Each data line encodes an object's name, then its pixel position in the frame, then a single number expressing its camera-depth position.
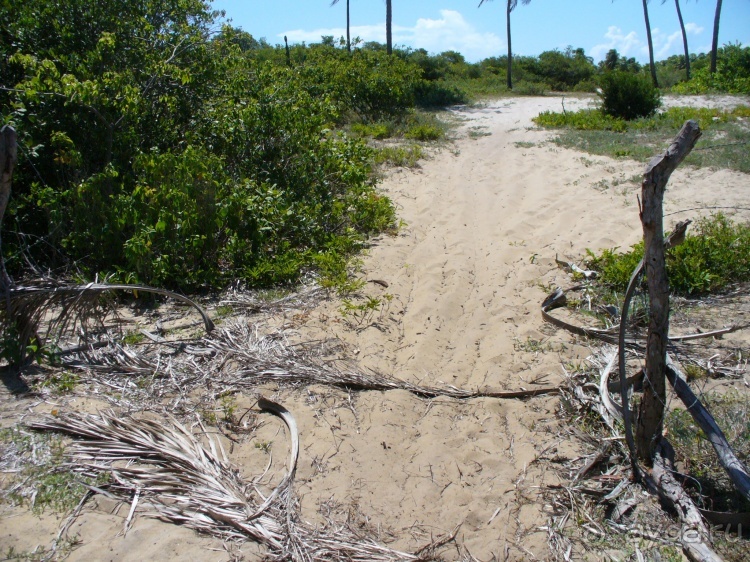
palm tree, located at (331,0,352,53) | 28.28
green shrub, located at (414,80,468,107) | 17.19
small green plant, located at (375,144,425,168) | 9.20
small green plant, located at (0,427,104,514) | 2.77
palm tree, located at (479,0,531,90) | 24.94
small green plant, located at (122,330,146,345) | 4.23
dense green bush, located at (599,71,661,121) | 13.05
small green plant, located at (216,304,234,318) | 4.70
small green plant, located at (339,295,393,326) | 4.79
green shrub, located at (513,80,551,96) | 23.17
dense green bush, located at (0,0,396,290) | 5.05
